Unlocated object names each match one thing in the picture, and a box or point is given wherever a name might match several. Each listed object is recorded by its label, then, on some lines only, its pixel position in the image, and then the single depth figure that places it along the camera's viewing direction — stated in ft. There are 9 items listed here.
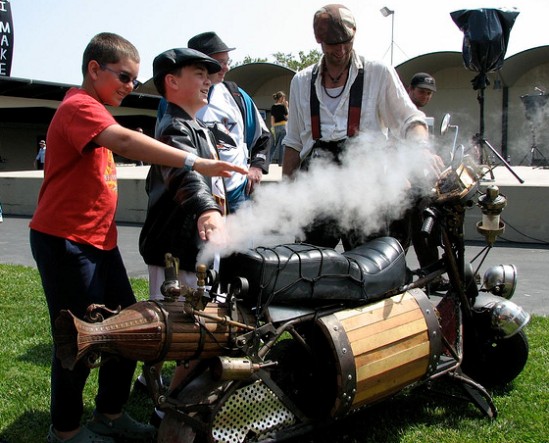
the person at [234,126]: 12.45
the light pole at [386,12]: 70.74
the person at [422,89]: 20.76
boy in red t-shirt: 8.70
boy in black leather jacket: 9.28
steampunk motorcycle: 7.88
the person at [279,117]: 48.00
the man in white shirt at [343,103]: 11.68
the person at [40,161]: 79.45
